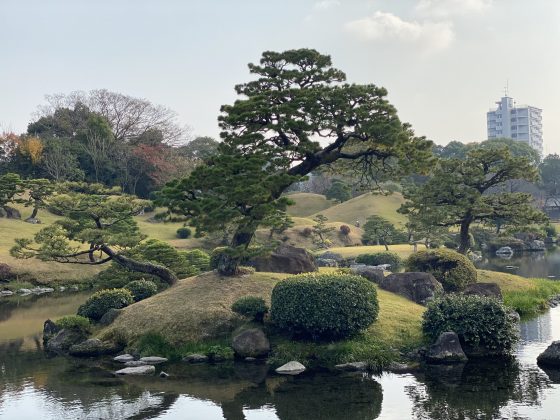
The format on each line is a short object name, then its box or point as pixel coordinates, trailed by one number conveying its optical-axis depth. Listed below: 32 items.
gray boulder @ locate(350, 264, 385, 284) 29.88
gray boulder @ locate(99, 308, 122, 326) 24.81
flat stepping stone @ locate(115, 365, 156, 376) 19.61
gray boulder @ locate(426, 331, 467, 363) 19.62
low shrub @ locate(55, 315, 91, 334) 24.47
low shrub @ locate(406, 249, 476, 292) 30.22
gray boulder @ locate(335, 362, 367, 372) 19.20
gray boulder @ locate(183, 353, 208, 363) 20.94
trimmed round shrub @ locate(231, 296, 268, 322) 22.50
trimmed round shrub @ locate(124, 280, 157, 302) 27.88
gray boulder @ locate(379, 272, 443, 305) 28.27
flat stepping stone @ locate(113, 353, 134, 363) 21.27
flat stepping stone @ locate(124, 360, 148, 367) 20.56
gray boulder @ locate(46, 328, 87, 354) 24.08
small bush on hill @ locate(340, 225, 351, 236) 74.62
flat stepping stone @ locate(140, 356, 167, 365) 20.85
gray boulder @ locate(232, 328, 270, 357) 20.91
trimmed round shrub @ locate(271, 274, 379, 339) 20.25
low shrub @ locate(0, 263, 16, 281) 47.09
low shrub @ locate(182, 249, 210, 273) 40.48
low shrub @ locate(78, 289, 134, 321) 26.14
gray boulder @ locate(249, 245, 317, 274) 31.97
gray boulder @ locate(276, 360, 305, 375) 18.95
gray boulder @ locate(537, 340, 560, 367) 18.89
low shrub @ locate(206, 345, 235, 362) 20.91
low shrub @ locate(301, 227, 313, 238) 72.25
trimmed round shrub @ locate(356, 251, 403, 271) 53.23
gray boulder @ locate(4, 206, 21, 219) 65.81
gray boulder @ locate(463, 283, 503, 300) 28.47
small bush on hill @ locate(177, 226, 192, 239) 70.38
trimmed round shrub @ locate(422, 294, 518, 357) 20.27
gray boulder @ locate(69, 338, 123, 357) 22.62
